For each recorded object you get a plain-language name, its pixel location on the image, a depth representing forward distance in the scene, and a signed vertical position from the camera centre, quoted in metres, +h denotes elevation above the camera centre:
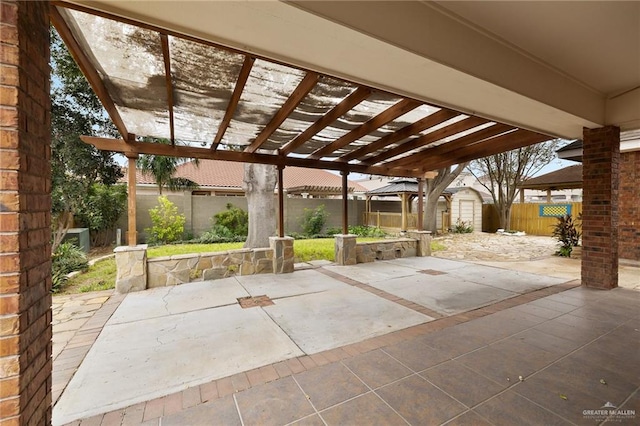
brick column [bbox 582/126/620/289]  4.64 +0.06
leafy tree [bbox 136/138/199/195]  11.12 +1.76
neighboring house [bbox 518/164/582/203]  11.98 +1.36
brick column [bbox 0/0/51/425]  1.22 -0.02
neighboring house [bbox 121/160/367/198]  13.49 +1.79
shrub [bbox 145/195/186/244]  9.98 -0.41
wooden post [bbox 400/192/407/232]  12.83 +0.55
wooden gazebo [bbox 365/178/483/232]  15.69 +0.12
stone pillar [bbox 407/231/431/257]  8.49 -0.95
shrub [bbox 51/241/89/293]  5.20 -1.11
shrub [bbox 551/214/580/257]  8.53 -0.80
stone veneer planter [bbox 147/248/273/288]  5.17 -1.10
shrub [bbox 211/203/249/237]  11.79 -0.41
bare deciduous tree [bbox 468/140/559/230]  15.89 +2.52
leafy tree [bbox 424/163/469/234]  14.46 +1.10
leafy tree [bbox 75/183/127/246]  9.11 -0.01
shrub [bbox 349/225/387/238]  13.44 -1.02
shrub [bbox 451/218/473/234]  16.89 -1.04
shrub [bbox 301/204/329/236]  13.38 -0.43
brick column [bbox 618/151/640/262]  6.86 +0.14
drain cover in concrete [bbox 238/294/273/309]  4.12 -1.39
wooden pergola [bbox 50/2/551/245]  2.63 +1.48
